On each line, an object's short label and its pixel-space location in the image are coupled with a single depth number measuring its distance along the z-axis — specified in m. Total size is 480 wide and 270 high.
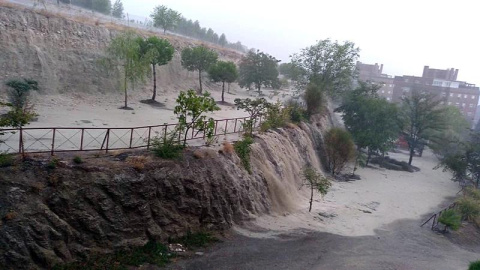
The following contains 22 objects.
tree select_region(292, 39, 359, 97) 46.69
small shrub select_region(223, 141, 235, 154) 19.56
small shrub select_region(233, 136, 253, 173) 20.47
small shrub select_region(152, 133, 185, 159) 16.00
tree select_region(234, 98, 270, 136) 26.64
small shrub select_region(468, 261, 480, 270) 12.55
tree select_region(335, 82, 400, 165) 38.97
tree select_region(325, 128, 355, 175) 32.80
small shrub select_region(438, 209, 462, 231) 21.97
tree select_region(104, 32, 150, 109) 29.81
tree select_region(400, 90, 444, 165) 43.56
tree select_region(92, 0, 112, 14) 63.92
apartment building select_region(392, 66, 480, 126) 90.44
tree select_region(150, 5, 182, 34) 63.25
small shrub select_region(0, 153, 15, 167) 12.14
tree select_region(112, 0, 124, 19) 74.43
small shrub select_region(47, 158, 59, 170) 12.84
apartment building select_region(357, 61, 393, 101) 106.60
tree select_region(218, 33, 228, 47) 97.31
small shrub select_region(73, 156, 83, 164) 13.49
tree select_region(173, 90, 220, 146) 16.98
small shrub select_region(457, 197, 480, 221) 24.77
